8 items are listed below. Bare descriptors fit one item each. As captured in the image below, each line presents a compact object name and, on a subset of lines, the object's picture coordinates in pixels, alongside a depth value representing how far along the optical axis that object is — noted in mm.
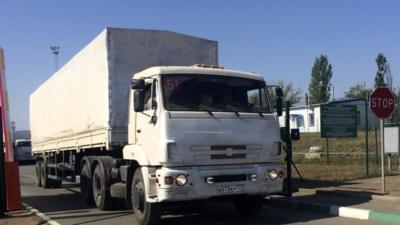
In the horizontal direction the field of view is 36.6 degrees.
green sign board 20141
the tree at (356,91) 101950
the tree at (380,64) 98688
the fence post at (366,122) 19578
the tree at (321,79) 108575
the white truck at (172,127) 10469
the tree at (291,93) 103688
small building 68619
